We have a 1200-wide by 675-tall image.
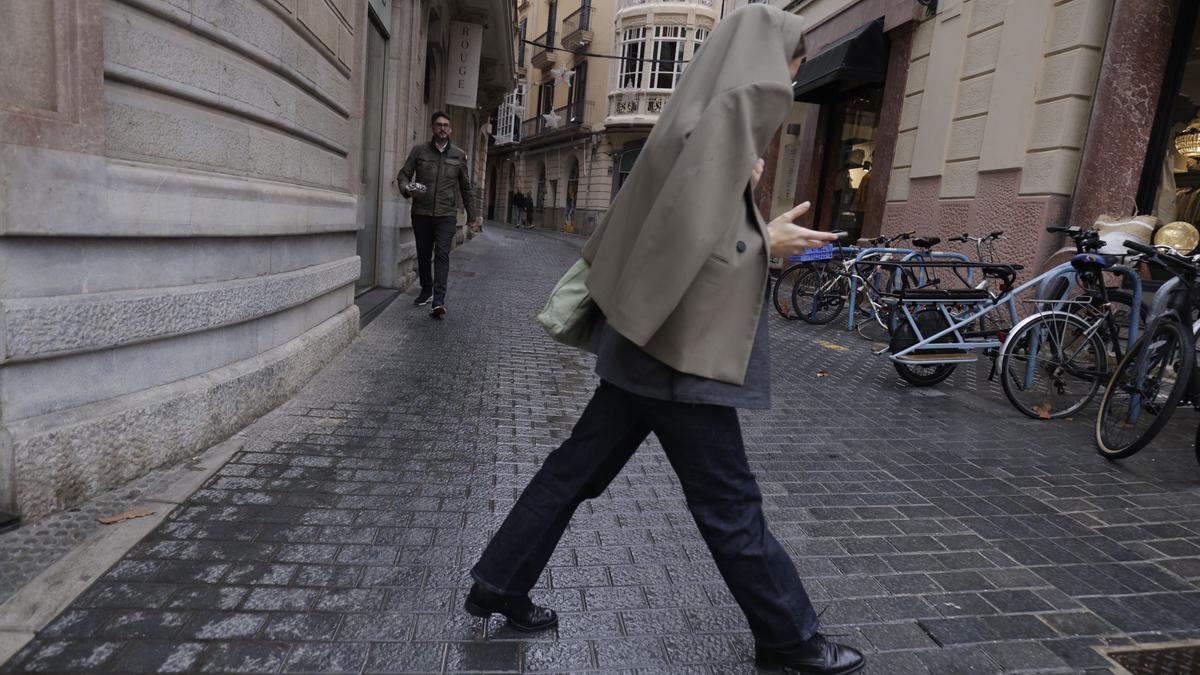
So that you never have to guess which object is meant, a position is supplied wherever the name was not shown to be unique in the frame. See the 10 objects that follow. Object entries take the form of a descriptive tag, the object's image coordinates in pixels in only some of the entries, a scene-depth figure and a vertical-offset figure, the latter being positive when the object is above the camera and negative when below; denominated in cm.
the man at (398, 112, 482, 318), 777 +5
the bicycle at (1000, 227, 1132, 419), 543 -70
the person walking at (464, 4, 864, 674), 176 -29
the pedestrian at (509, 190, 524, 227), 4191 -8
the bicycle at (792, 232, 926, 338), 880 -65
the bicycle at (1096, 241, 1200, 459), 428 -66
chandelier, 745 +129
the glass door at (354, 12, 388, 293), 857 +47
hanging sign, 1380 +256
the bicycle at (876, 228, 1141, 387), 603 -65
